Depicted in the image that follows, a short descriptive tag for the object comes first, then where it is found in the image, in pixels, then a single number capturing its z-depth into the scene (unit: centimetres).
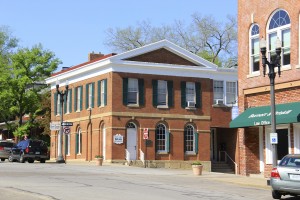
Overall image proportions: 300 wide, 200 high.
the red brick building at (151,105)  4347
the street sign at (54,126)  4260
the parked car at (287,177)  1766
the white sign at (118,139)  4275
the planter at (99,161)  3841
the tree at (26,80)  5631
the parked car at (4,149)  4739
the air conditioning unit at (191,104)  4638
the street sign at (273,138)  2293
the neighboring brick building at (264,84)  2584
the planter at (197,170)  3088
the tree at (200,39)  7569
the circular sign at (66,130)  4104
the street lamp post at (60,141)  4229
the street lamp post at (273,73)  2298
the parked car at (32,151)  4156
